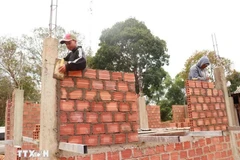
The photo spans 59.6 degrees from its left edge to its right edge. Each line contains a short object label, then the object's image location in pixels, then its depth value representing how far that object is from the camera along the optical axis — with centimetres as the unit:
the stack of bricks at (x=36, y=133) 412
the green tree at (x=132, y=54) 1720
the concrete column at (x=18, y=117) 538
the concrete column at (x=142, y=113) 739
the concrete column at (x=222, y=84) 394
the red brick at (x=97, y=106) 230
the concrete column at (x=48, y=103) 199
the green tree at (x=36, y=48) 1627
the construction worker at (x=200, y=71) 394
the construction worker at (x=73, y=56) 210
